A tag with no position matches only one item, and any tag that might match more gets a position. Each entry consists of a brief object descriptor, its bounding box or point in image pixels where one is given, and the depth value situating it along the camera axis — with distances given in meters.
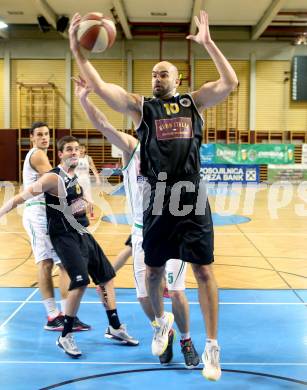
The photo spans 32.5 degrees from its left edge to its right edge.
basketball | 3.71
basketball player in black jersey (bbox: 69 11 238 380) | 3.67
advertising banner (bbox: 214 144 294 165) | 23.36
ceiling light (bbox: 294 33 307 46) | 24.41
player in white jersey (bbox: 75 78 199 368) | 4.16
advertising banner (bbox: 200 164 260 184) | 23.38
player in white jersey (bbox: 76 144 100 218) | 11.49
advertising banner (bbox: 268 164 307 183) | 23.36
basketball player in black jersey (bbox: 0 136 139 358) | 4.52
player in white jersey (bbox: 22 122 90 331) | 5.22
